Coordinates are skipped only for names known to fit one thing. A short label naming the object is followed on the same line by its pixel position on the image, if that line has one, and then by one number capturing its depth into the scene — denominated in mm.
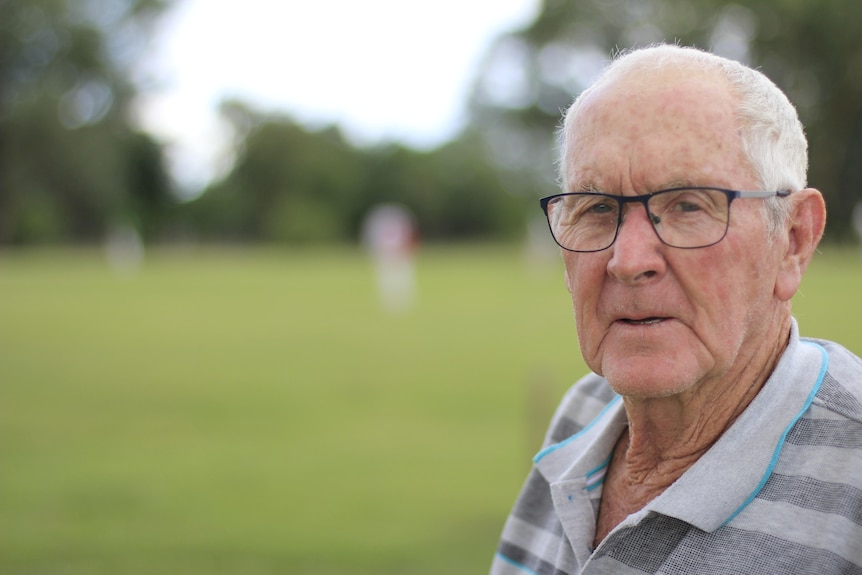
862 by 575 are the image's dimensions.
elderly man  891
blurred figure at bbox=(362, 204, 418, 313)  19490
